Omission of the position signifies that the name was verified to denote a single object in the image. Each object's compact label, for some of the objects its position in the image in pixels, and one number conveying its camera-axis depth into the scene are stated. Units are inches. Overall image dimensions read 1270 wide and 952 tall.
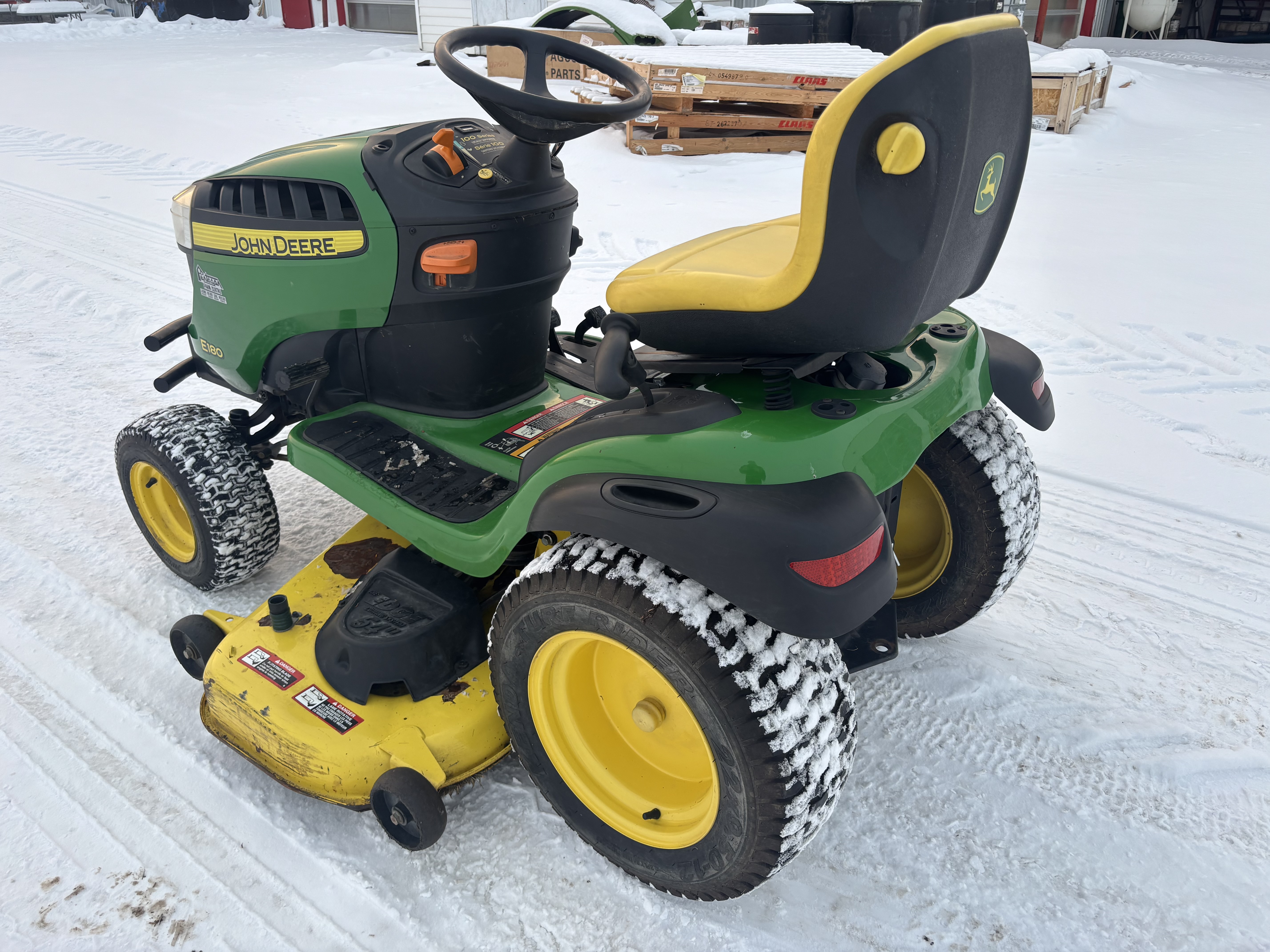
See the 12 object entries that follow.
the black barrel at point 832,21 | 352.8
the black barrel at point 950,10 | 328.5
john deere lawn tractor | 55.6
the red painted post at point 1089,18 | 646.5
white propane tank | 625.3
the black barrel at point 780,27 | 344.8
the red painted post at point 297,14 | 657.6
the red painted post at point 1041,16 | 637.3
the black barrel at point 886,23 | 345.7
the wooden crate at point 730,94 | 262.8
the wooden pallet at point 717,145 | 270.2
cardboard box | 339.0
